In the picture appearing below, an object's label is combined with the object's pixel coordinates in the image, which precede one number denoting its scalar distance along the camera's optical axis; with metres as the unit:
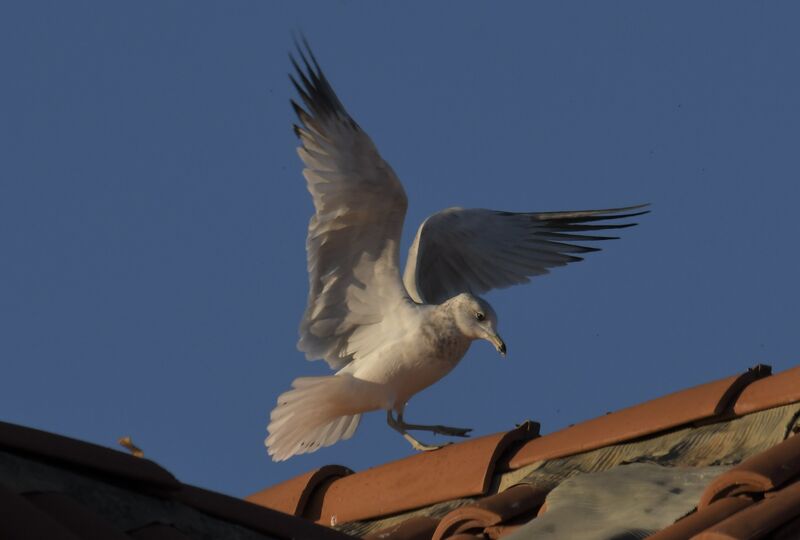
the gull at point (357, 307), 16.89
